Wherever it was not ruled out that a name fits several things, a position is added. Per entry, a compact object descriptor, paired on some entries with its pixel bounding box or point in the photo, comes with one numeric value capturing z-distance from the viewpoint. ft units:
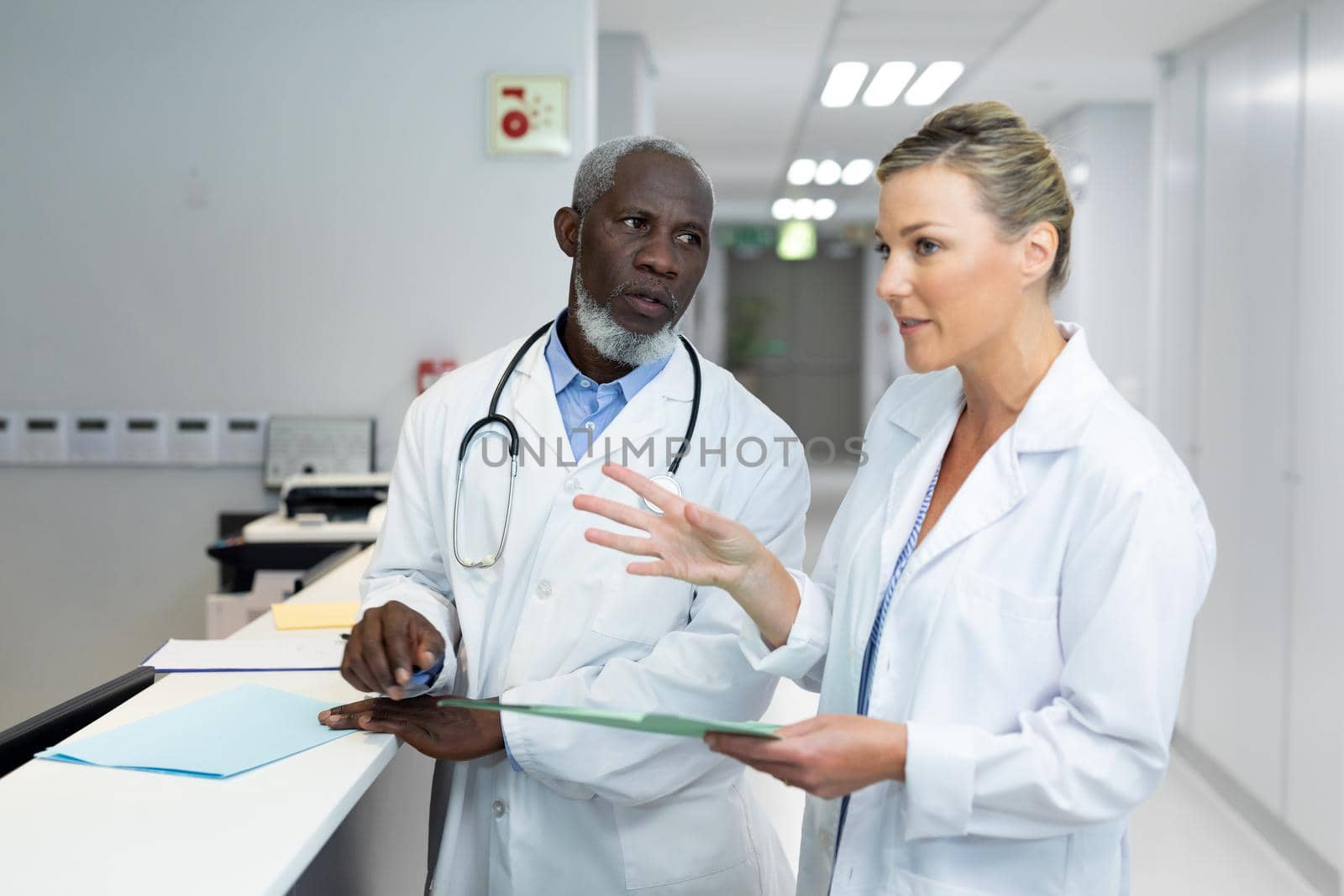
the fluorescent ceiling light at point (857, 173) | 25.18
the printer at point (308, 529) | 9.39
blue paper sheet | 4.03
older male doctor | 4.57
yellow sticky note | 6.43
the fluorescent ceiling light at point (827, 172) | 25.99
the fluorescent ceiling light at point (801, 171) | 25.96
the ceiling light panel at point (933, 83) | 15.78
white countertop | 3.18
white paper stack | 5.47
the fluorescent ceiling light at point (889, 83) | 15.81
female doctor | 3.30
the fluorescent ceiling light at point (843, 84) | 16.12
